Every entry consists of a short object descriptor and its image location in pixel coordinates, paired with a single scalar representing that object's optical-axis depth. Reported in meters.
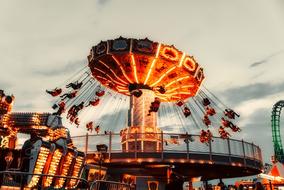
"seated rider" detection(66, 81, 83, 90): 27.41
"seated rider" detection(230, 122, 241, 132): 27.35
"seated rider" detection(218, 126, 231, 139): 24.58
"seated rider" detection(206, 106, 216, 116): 29.69
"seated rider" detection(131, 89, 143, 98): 27.59
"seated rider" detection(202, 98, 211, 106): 29.52
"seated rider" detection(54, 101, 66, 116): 27.79
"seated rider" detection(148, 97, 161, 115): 25.84
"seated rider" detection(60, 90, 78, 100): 29.01
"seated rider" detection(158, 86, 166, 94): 28.87
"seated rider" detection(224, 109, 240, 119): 28.45
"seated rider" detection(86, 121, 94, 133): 30.86
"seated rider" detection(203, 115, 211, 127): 28.87
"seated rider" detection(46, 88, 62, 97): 28.56
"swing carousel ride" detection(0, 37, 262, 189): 15.88
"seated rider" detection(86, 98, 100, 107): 31.37
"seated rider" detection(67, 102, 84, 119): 28.28
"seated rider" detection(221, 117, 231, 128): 27.30
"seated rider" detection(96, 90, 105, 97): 31.73
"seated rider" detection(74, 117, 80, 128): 29.63
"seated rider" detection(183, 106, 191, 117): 28.15
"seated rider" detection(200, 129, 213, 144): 21.52
